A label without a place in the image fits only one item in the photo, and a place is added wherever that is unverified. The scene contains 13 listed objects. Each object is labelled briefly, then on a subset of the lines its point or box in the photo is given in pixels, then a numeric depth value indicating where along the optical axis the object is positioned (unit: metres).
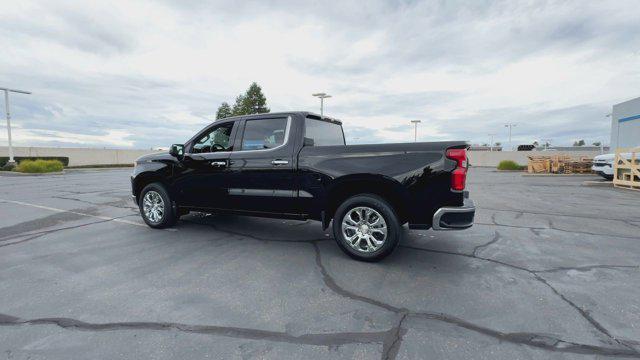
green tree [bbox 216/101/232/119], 51.47
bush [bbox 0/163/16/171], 23.38
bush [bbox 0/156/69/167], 25.42
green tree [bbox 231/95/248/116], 46.97
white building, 24.66
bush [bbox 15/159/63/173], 21.30
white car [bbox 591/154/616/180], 14.49
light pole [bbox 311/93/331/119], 28.62
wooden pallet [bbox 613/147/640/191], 12.09
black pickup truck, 3.91
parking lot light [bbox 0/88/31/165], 23.86
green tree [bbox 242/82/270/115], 46.84
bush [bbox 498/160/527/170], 29.53
